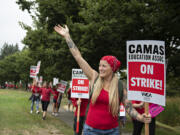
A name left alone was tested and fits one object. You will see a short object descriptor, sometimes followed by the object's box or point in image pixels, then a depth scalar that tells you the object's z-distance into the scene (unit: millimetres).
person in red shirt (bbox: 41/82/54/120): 15838
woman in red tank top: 4000
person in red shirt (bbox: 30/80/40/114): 19094
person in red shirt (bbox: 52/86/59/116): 18692
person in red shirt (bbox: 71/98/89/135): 8650
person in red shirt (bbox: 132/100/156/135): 7598
